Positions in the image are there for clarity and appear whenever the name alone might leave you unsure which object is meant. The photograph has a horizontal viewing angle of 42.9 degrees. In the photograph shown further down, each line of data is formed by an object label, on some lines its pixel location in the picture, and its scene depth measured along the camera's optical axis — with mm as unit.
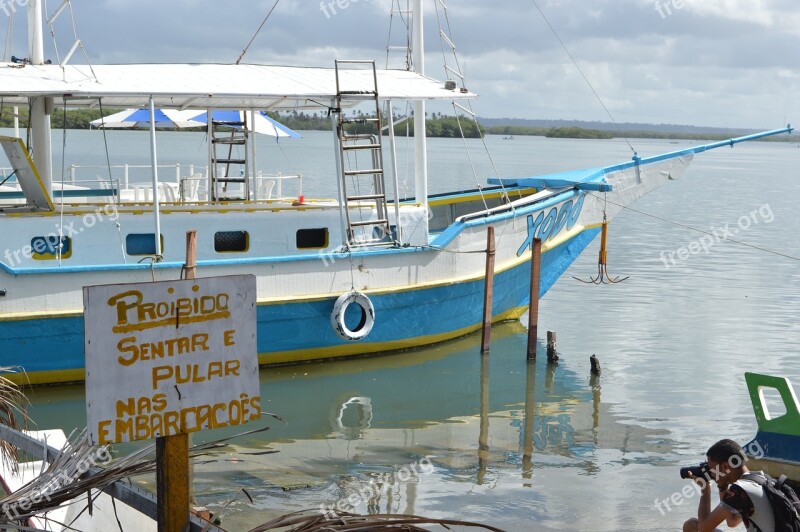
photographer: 5922
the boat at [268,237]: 12859
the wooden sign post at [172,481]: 4328
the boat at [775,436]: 8547
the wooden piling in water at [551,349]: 15695
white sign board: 4137
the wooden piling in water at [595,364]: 15484
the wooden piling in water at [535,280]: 15328
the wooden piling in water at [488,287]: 15086
